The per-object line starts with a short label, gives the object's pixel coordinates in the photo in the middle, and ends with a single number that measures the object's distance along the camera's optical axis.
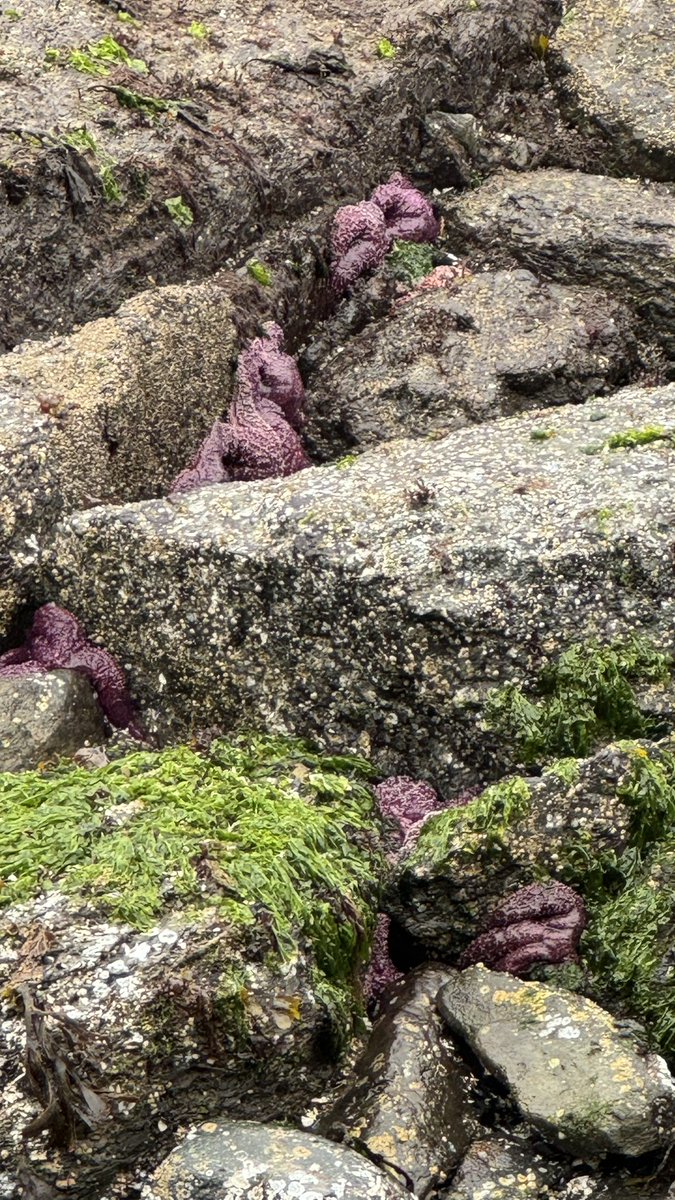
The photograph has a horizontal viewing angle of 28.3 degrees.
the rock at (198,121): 6.04
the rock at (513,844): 4.36
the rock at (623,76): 7.29
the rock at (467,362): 6.36
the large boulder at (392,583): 4.77
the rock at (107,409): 5.43
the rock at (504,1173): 3.78
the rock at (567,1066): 3.73
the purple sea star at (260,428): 6.20
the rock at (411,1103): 3.82
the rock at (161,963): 3.70
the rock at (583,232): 6.76
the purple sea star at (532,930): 4.30
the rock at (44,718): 4.96
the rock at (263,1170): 3.58
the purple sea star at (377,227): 7.00
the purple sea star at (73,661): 5.35
